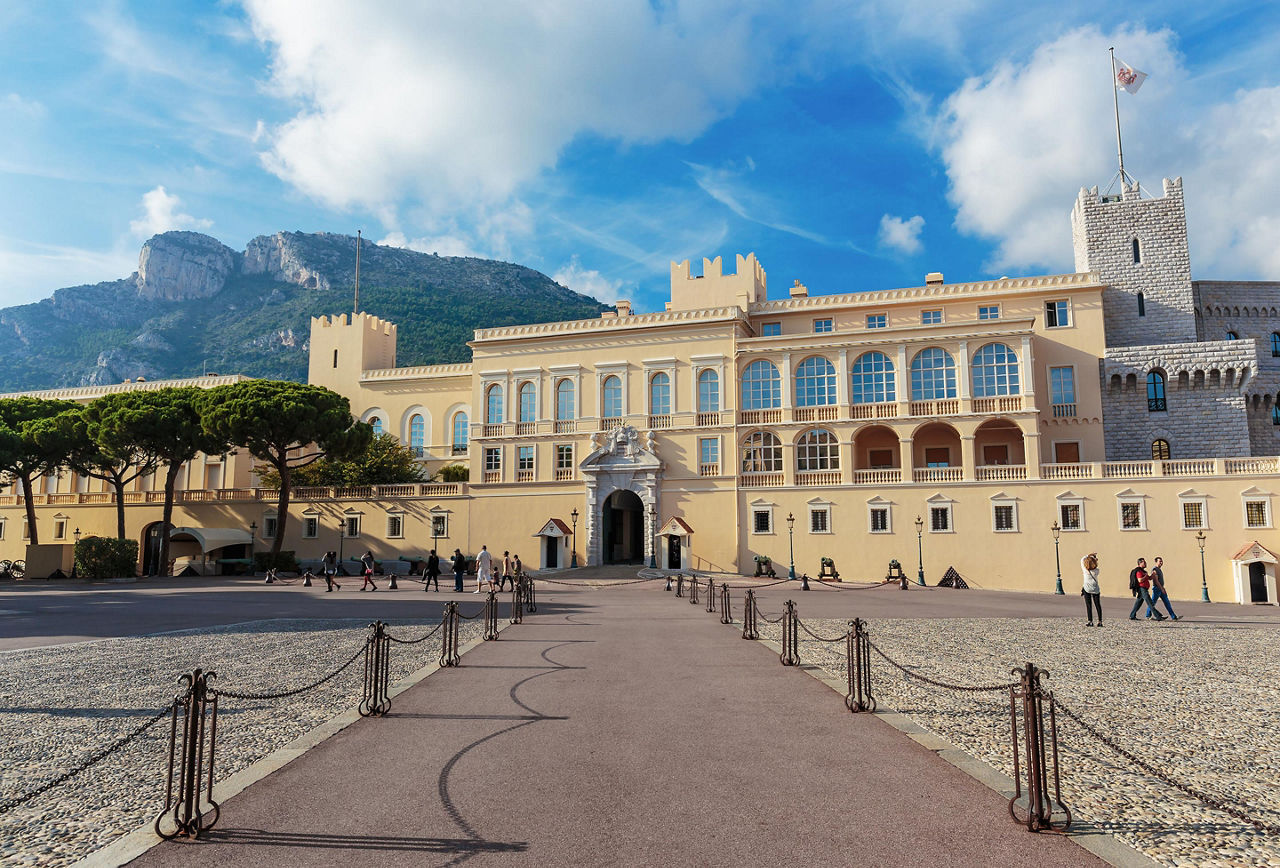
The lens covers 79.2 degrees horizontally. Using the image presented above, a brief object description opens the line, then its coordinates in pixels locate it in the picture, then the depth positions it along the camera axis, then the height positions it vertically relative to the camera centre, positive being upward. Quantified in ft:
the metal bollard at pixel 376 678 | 29.17 -5.76
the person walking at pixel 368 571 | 106.01 -6.02
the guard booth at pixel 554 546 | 137.59 -3.55
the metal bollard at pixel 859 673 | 29.35 -5.72
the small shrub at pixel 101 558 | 127.03 -4.80
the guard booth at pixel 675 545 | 130.72 -3.39
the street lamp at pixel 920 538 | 120.92 -2.20
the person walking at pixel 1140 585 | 64.64 -5.19
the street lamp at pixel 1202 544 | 104.15 -3.10
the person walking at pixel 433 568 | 100.99 -5.32
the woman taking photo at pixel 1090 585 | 60.85 -4.91
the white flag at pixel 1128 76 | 132.77 +76.23
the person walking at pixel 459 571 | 96.03 -5.52
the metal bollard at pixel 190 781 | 17.34 -5.78
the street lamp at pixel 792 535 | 127.34 -1.69
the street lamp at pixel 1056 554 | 114.52 -4.56
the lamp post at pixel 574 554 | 138.10 -4.97
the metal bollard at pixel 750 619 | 50.78 -6.32
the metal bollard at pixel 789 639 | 40.21 -6.07
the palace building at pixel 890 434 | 115.03 +15.48
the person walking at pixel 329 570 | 103.50 -5.72
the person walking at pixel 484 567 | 87.45 -4.55
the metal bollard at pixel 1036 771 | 17.66 -5.74
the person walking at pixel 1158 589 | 65.61 -5.66
